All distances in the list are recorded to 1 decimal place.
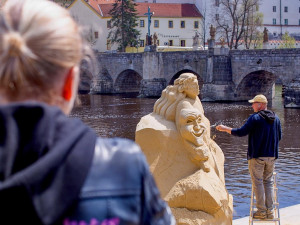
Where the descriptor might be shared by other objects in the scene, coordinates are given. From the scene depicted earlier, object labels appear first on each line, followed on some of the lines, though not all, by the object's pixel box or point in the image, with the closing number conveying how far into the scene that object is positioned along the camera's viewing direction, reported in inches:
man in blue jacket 267.6
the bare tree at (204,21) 2429.8
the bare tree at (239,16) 1797.5
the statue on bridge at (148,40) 1653.1
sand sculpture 223.9
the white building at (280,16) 2694.4
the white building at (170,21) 2416.1
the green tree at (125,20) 2030.0
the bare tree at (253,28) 1951.5
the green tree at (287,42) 2256.4
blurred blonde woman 49.3
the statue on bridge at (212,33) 1420.5
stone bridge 1363.2
